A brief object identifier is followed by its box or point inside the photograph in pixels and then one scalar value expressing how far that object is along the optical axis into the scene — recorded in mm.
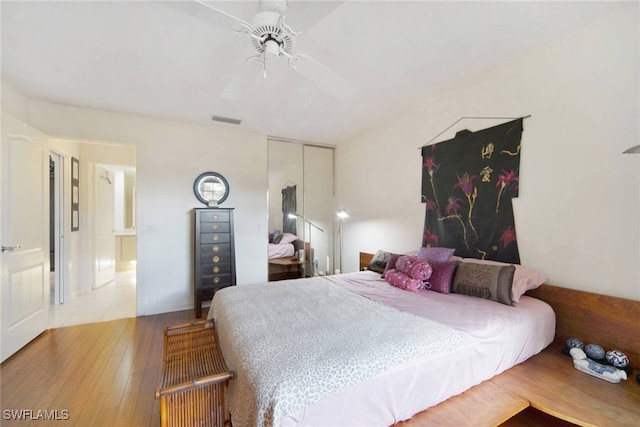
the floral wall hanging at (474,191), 2281
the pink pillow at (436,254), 2550
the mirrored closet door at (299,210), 4281
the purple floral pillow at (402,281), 2316
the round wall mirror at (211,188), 3703
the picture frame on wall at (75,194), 3949
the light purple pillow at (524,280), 1921
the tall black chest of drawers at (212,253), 3361
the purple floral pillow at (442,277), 2250
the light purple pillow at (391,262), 2787
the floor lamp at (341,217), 4231
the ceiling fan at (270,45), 1332
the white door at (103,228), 4551
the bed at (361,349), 1078
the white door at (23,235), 2299
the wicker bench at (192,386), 1244
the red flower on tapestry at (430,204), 2938
